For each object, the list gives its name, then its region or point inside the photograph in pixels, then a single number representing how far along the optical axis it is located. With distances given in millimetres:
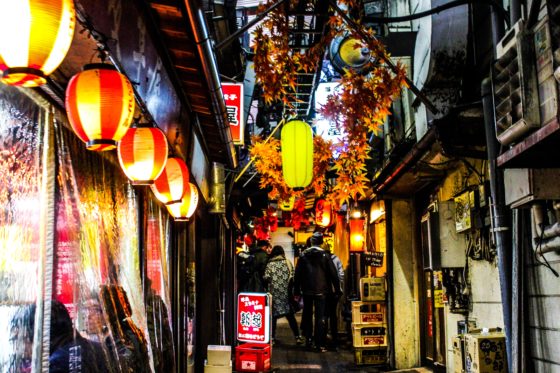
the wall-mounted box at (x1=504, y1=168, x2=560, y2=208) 6824
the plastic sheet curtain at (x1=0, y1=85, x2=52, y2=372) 4125
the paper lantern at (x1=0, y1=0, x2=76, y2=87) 3328
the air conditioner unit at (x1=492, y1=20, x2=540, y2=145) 6102
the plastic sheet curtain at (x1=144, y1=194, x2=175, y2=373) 8109
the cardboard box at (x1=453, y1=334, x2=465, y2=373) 9009
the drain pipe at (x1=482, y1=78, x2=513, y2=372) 7895
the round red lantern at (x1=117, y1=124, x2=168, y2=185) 6242
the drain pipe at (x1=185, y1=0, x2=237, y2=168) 6766
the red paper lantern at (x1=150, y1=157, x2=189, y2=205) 8227
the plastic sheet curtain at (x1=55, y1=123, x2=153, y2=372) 5117
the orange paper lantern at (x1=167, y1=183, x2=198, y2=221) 9320
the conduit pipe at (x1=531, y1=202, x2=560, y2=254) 6734
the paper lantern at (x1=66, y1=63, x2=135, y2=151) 4664
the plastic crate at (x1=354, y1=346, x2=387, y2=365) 16772
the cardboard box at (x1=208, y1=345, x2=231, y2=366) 12070
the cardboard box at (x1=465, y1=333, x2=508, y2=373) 8016
